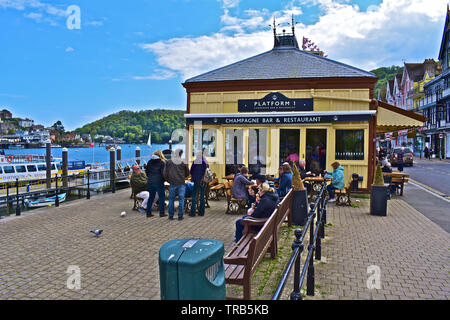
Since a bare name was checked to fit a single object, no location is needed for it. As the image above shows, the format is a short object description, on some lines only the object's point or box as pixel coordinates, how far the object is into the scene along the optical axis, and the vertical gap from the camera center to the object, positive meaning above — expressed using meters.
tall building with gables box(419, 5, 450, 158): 46.25 +6.47
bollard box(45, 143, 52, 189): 26.36 -0.88
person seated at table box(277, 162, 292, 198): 8.58 -0.74
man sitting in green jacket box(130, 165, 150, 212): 10.33 -0.99
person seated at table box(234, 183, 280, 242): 6.09 -0.96
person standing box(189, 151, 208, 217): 9.32 -0.75
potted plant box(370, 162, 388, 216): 9.48 -1.32
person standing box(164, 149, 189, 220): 9.08 -0.68
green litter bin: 2.64 -0.95
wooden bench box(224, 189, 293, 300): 4.01 -1.40
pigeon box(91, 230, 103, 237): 7.26 -1.70
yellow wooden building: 12.78 +1.32
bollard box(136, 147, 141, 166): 26.82 -0.15
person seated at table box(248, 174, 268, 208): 8.84 -1.10
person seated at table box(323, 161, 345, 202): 10.88 -0.92
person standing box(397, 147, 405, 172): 18.76 -0.50
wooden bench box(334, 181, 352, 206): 10.95 -1.45
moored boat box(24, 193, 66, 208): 24.65 -3.64
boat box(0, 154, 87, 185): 29.05 -1.53
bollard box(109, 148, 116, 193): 21.38 -0.39
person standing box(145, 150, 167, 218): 9.35 -0.72
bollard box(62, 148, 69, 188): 26.58 -0.89
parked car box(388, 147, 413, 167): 29.77 -0.60
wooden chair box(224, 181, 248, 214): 9.55 -1.54
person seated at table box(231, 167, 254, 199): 9.13 -0.93
